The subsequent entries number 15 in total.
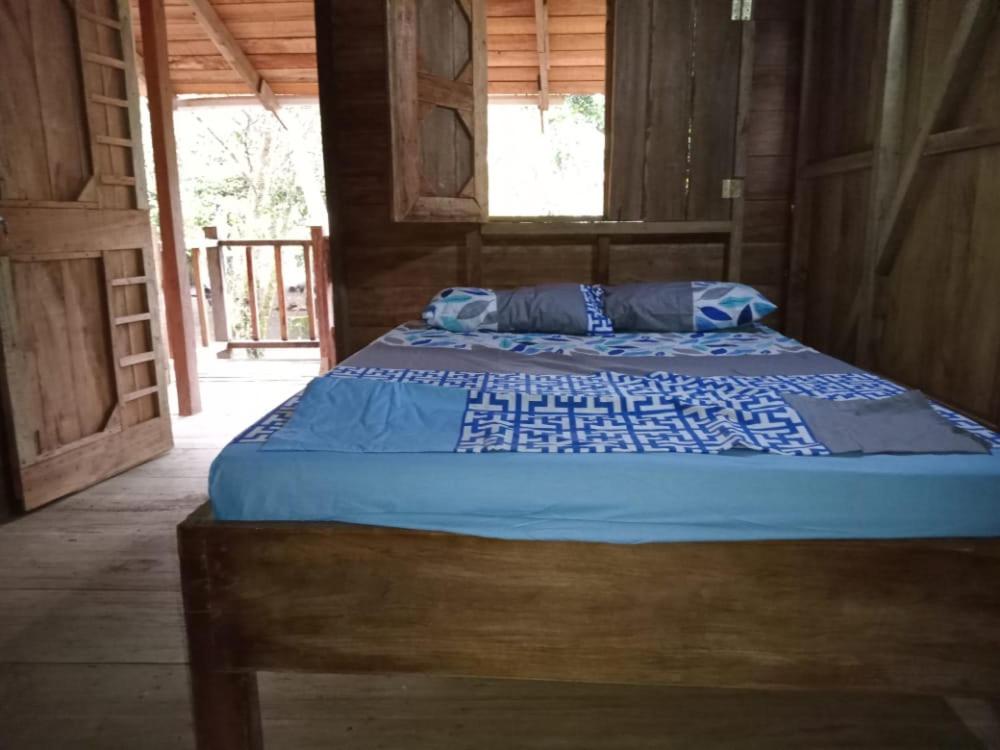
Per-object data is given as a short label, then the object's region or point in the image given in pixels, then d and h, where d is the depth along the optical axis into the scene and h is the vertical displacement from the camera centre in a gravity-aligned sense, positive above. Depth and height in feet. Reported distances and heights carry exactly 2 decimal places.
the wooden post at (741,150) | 9.64 +1.28
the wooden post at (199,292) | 18.07 -1.14
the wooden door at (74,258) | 8.30 -0.10
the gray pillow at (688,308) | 8.36 -0.82
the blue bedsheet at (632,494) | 3.75 -1.40
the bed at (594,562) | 3.76 -1.78
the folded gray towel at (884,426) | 3.94 -1.14
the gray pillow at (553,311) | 8.39 -0.85
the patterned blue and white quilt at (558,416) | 4.10 -1.15
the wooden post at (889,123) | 7.77 +1.30
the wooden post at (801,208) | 9.62 +0.44
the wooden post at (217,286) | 17.26 -0.98
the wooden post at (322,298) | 15.93 -1.21
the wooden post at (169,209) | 11.62 +0.69
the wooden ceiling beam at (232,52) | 14.01 +4.31
